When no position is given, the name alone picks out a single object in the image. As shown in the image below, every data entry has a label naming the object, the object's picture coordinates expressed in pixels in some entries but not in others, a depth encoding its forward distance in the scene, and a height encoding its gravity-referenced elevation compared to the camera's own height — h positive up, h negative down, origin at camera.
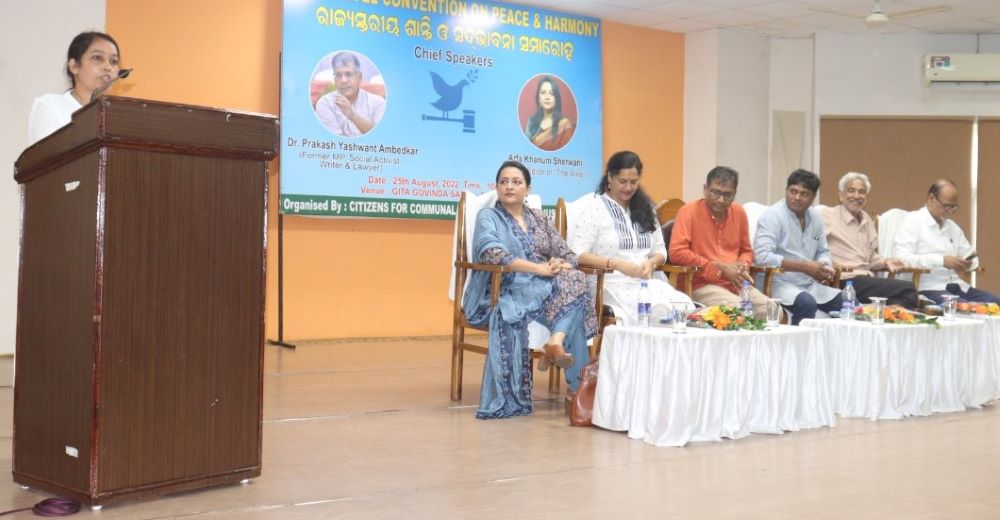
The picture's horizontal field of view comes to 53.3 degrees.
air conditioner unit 8.54 +1.78
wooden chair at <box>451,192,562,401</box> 4.58 -0.10
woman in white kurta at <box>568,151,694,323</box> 4.54 +0.16
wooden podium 2.41 -0.10
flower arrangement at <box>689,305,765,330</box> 3.86 -0.18
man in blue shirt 5.12 +0.14
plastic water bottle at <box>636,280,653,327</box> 3.91 -0.16
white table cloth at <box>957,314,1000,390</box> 4.93 -0.30
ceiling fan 7.21 +2.06
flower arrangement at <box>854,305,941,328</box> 4.52 -0.18
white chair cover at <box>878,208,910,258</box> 6.15 +0.28
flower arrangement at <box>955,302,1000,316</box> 5.04 -0.17
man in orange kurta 4.83 +0.14
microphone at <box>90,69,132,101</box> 2.67 +0.50
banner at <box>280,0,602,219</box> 6.67 +1.19
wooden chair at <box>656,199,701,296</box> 4.70 +0.16
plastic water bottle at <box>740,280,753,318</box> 4.00 -0.13
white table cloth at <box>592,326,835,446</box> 3.69 -0.43
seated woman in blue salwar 4.19 -0.17
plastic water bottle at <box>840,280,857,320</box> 4.51 -0.13
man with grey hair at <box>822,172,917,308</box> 5.59 +0.21
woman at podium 2.90 +0.54
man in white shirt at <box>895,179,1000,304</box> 5.95 +0.18
